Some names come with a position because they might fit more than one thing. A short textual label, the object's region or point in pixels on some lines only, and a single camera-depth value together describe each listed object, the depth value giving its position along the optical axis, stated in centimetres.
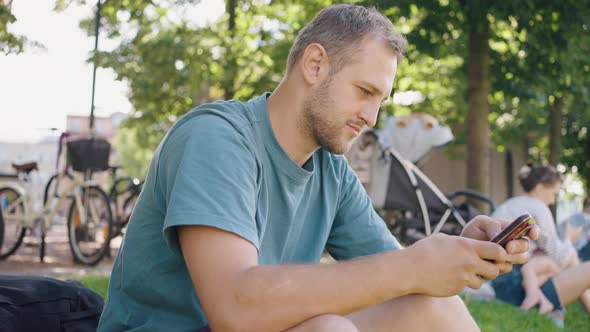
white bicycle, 824
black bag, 255
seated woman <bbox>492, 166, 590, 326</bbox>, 632
